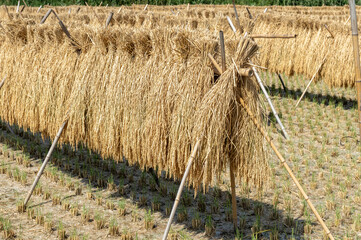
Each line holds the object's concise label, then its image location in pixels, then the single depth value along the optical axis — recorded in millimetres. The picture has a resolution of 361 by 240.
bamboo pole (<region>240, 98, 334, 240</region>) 4387
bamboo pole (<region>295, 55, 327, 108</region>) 10719
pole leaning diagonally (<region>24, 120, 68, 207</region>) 5915
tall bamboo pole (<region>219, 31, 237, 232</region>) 4293
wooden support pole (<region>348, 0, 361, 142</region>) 3939
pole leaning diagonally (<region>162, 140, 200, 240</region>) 4340
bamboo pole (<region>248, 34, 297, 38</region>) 4550
